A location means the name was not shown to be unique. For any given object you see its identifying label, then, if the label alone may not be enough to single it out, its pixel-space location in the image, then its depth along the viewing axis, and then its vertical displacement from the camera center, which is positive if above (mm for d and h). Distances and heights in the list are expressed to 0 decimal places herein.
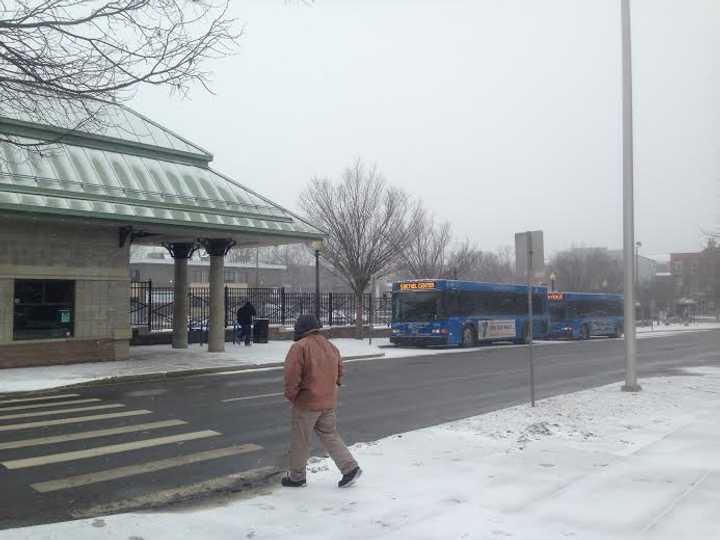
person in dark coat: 25078 -719
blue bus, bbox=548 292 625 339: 39781 -884
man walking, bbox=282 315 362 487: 6344 -1003
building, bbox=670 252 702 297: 89269 +3088
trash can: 26156 -1187
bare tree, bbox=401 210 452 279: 43875 +3066
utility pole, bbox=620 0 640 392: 12969 +1875
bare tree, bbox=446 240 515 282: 47206 +3357
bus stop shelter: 17156 +2111
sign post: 11242 +811
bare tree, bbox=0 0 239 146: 6375 +2348
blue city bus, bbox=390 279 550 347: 28688 -555
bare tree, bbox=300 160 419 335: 31812 +3340
